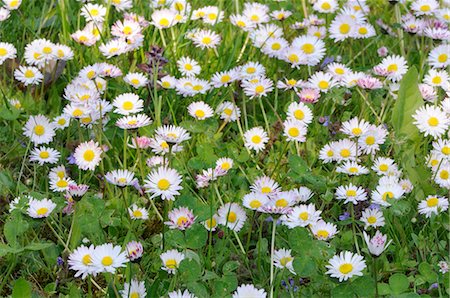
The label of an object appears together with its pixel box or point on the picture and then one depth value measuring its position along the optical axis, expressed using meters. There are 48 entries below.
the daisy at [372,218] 2.11
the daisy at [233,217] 2.11
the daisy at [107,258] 1.82
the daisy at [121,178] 2.16
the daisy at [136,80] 2.60
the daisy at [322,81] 2.64
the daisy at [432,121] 2.41
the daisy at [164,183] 2.09
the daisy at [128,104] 2.46
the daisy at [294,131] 2.38
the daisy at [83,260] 1.84
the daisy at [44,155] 2.39
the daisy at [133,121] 2.28
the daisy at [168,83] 2.63
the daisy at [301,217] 2.04
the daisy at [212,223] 2.05
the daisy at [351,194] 2.14
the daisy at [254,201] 2.06
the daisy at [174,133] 2.27
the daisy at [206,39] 2.87
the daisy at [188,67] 2.75
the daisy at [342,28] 2.93
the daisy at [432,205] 2.13
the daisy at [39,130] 2.45
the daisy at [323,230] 2.00
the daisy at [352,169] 2.23
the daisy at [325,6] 3.11
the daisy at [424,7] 2.99
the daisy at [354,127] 2.38
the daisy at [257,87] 2.59
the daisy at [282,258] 1.95
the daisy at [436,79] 2.64
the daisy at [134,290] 1.85
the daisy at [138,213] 2.14
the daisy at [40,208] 2.08
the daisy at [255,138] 2.46
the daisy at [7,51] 2.69
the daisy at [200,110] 2.54
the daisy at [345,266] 1.86
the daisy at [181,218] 1.99
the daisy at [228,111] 2.59
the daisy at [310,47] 2.78
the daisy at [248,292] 1.79
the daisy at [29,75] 2.67
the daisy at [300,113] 2.47
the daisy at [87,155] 2.32
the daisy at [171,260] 1.89
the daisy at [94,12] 2.95
